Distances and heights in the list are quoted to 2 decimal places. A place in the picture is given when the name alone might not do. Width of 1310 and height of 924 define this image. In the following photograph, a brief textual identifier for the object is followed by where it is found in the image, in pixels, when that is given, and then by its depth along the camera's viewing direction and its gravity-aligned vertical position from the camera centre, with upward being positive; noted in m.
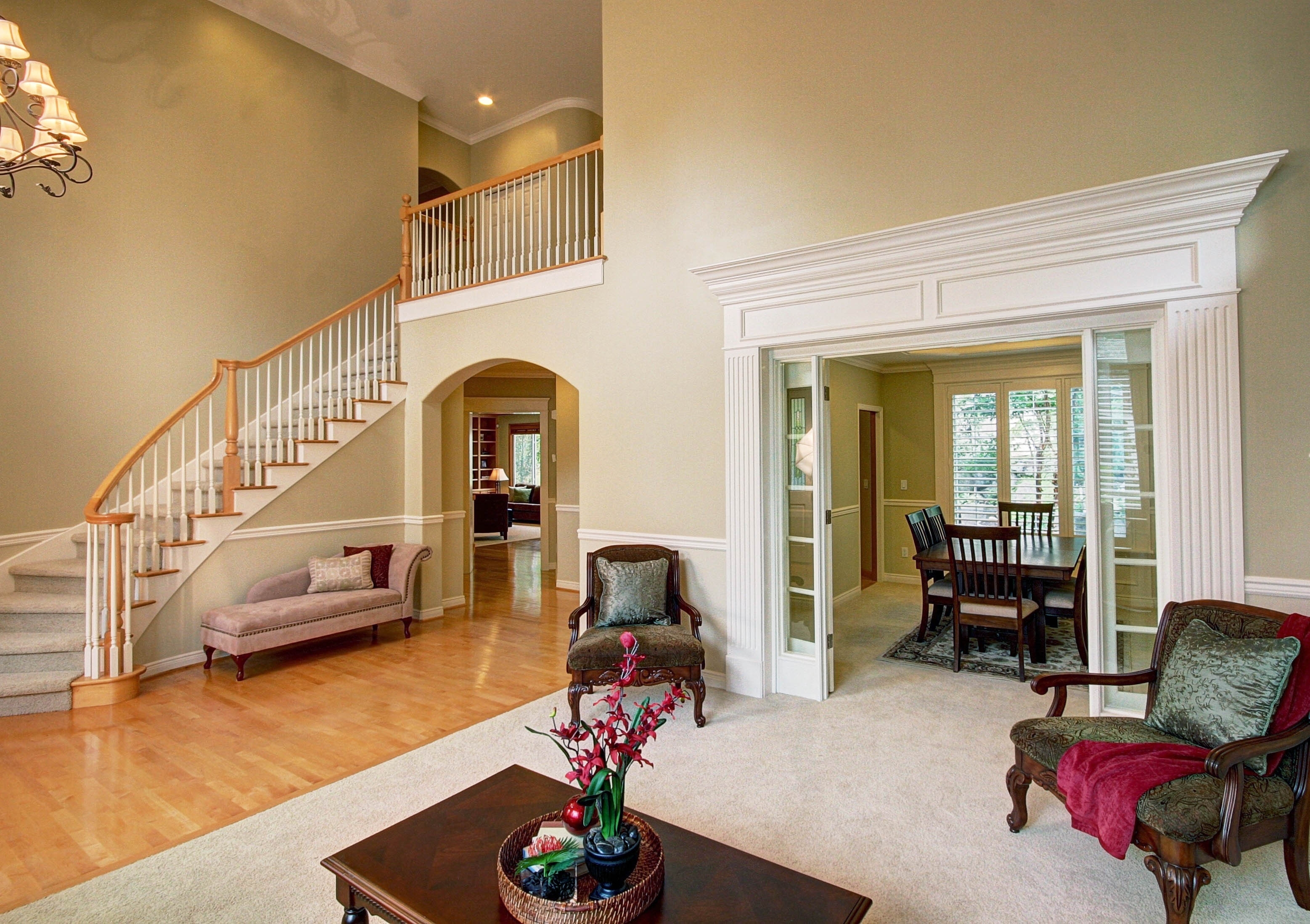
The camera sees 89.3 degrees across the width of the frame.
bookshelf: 15.84 +0.60
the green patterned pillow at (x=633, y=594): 4.23 -0.78
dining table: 4.56 -0.67
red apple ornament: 1.76 -0.91
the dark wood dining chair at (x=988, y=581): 4.55 -0.80
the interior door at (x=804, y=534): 4.24 -0.41
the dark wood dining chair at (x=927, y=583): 5.15 -0.93
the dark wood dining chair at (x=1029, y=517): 6.13 -0.48
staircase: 4.19 -0.16
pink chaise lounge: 4.72 -1.04
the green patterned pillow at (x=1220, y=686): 2.21 -0.78
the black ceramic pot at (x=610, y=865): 1.64 -0.97
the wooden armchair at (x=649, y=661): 3.73 -1.07
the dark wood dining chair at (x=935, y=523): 5.78 -0.47
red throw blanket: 2.12 -1.01
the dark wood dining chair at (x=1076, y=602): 4.53 -0.95
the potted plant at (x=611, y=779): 1.65 -0.77
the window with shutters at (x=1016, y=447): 6.82 +0.23
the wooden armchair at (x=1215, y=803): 1.99 -1.06
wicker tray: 1.56 -1.03
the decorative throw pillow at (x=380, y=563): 5.79 -0.77
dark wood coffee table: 1.63 -1.08
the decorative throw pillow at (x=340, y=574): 5.52 -0.82
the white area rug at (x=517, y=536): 12.75 -1.27
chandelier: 2.96 +1.69
